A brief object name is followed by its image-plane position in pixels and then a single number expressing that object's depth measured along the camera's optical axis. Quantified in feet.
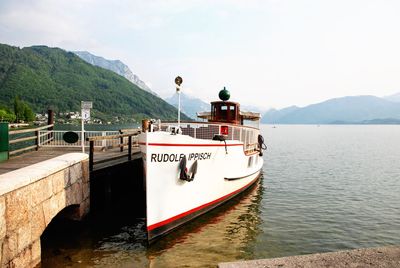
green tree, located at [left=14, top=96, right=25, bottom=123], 428.56
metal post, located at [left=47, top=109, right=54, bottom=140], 70.61
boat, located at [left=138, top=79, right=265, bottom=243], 36.27
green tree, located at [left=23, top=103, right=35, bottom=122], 438.81
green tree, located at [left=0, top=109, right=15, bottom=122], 380.33
